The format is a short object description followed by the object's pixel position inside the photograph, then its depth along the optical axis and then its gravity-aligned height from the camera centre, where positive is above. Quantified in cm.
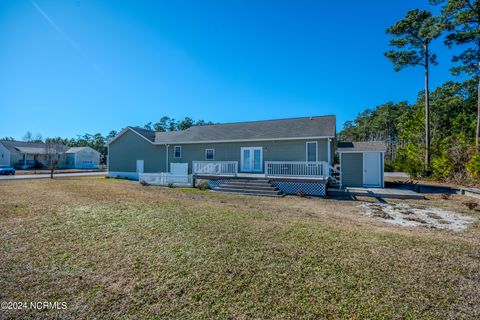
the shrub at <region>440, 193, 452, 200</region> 1046 -172
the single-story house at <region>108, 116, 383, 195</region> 1289 +76
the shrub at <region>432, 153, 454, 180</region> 1591 -42
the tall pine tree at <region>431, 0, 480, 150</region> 1602 +1064
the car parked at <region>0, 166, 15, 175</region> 2501 -104
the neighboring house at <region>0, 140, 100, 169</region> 3572 +104
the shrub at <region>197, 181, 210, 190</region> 1400 -161
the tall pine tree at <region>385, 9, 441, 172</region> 1817 +1057
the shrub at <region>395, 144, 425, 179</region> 1794 -4
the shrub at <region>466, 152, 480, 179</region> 1283 -27
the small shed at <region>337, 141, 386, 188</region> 1349 -16
